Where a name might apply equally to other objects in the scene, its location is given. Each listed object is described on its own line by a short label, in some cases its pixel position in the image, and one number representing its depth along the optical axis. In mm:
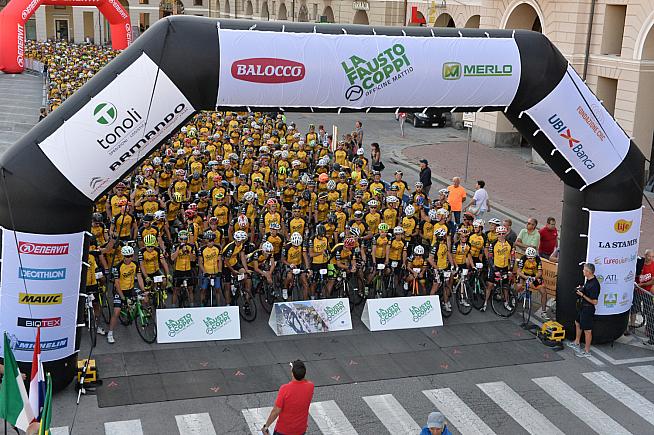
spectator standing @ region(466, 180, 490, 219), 20844
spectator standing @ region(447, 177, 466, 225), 20703
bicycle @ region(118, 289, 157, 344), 14273
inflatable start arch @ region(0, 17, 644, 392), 11656
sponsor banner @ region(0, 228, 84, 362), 11812
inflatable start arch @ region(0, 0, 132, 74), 37188
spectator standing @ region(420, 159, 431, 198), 23141
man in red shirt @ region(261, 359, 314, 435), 9156
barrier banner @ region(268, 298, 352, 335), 14938
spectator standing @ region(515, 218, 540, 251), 17219
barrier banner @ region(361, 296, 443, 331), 15352
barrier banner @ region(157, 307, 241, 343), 14258
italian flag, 9562
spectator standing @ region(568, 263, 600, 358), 14523
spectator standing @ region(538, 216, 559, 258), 17688
